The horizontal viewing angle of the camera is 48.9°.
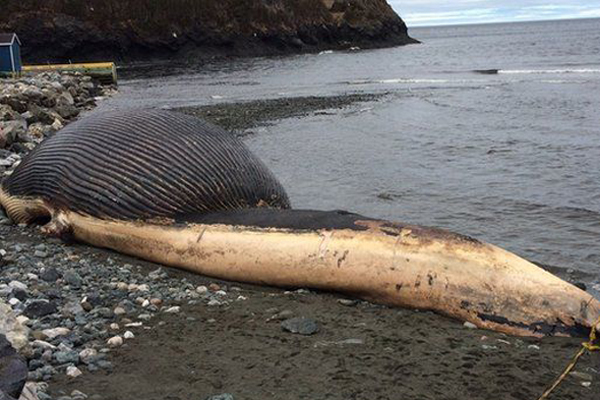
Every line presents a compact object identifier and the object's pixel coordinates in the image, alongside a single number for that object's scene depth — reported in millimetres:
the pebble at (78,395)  3859
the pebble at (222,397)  3930
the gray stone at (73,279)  5797
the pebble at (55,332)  4673
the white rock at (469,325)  4996
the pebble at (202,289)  5789
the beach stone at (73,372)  4188
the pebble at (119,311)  5289
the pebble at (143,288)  5746
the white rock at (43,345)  4453
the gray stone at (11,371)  3094
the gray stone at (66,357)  4340
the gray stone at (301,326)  4988
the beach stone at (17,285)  5508
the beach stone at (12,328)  4242
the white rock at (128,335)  4834
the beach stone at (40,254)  6508
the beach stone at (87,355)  4406
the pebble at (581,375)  4285
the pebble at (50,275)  5840
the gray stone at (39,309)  5051
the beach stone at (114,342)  4699
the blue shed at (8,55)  31938
